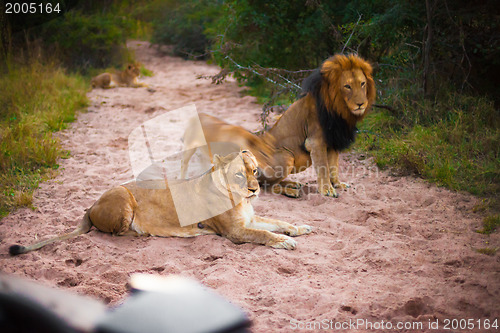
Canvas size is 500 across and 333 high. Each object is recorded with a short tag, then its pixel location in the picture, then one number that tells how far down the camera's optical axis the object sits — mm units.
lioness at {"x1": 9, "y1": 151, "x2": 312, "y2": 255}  3518
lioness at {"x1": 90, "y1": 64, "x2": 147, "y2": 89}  11320
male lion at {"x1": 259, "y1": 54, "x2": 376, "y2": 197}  4750
